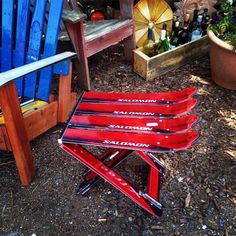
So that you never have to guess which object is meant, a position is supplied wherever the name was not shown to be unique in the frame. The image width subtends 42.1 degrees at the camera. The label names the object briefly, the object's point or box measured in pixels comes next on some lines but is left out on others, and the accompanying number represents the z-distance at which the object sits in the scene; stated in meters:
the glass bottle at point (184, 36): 2.94
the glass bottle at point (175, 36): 2.92
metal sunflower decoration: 2.85
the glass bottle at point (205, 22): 3.00
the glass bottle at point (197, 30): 2.92
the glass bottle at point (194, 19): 2.98
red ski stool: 1.46
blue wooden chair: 1.81
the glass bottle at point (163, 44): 2.74
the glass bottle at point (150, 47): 2.80
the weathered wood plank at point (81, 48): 2.22
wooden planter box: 2.67
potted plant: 2.42
